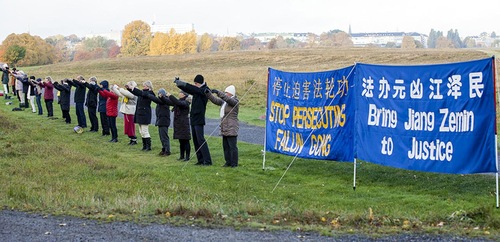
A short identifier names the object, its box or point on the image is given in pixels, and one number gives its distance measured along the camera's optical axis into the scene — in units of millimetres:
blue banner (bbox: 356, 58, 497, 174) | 12547
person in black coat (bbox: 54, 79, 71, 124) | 30516
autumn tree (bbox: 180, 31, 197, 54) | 155688
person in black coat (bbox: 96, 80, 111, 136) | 25823
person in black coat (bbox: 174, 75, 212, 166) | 17938
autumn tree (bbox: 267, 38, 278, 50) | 164250
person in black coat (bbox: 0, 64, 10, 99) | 44688
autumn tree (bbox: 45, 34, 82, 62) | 152675
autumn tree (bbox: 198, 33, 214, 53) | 181462
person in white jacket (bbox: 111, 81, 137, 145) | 23016
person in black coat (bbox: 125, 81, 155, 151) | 21656
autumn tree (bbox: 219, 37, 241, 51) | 180812
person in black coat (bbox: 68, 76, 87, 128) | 28030
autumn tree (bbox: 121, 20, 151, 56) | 163250
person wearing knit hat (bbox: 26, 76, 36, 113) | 35722
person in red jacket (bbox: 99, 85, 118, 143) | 24547
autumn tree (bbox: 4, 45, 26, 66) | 116062
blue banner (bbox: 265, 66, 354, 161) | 15125
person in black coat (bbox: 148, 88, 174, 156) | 20750
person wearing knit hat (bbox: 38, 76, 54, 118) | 32906
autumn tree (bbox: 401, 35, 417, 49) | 172375
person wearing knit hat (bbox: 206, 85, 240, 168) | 17594
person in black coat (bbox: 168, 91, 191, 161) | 19438
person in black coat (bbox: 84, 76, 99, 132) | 26111
